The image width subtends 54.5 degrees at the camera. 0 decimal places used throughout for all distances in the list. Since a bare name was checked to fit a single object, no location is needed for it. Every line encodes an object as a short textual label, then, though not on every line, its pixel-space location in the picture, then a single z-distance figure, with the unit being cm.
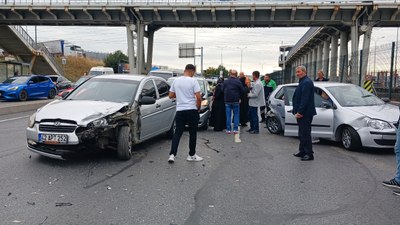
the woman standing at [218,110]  1172
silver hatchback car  805
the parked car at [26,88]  2139
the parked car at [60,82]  3047
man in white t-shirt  702
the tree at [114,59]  8588
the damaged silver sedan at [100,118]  639
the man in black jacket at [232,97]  1077
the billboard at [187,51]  5666
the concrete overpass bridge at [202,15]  3397
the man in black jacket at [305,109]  743
